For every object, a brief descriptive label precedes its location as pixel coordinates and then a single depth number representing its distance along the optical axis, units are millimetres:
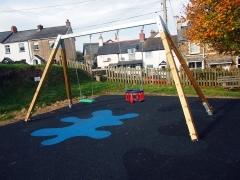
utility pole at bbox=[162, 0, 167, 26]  15086
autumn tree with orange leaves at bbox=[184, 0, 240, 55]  9047
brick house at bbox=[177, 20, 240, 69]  25703
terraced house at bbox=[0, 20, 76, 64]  34438
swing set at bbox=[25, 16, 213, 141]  5102
